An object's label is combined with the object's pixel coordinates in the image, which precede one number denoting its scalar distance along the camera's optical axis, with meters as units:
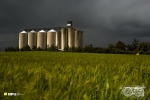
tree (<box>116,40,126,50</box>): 104.19
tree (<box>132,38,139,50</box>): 97.79
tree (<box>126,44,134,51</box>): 98.84
